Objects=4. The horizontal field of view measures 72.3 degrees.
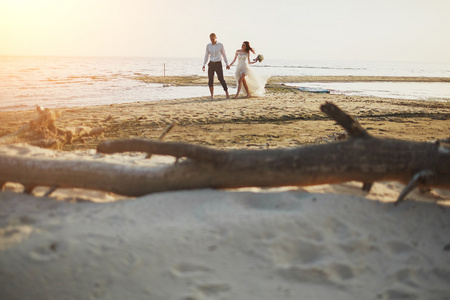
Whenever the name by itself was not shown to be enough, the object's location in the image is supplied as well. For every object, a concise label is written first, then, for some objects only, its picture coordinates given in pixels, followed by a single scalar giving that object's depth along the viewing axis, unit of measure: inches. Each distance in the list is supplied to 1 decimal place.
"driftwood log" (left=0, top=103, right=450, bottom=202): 110.0
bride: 462.3
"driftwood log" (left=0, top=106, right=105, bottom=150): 190.4
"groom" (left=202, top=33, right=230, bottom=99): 446.9
